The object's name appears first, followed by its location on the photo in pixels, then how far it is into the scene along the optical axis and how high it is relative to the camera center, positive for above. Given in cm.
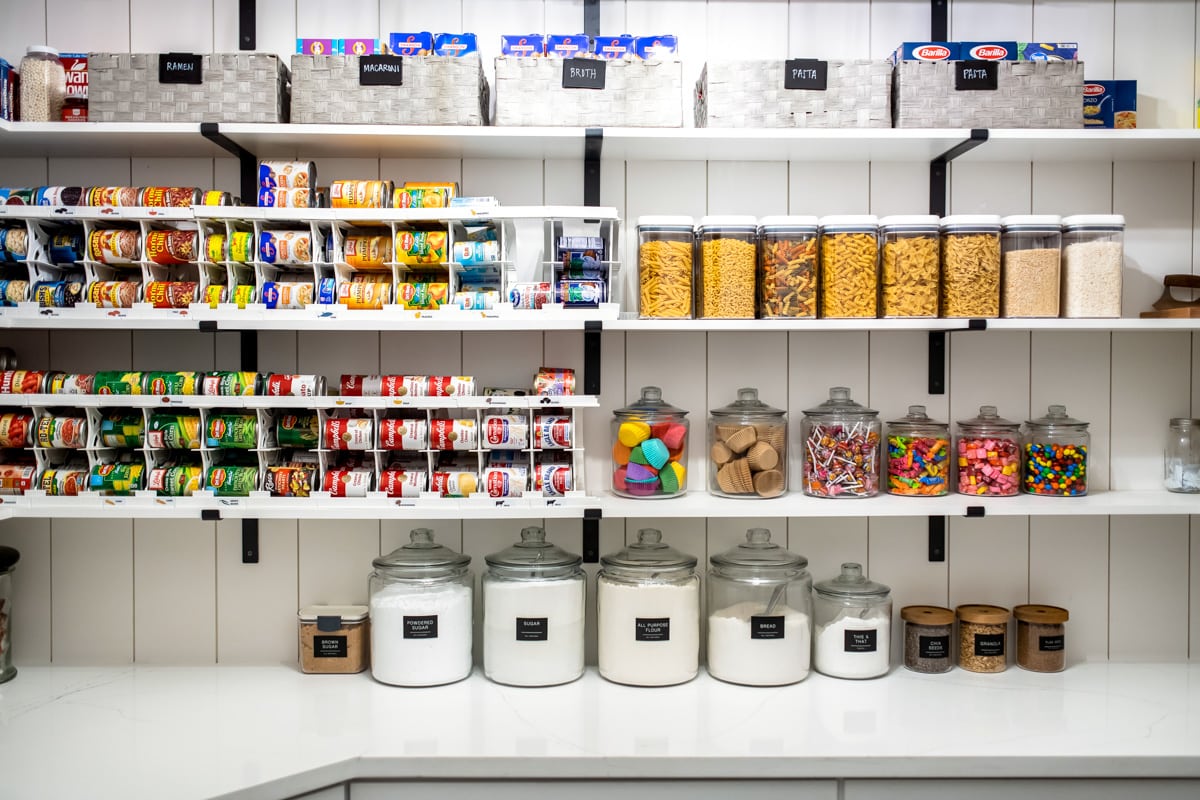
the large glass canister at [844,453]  205 -18
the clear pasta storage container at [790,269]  197 +25
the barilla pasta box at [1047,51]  205 +78
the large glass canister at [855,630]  205 -60
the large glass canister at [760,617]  199 -55
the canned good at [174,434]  197 -12
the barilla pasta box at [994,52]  202 +77
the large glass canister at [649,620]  197 -55
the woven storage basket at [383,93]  195 +65
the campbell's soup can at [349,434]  197 -12
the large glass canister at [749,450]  203 -17
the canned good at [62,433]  196 -12
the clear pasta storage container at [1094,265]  196 +26
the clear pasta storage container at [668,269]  197 +25
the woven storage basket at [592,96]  196 +65
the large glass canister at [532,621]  197 -55
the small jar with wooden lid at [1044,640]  213 -65
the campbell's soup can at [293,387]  198 -2
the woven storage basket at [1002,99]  199 +65
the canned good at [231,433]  197 -12
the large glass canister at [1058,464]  205 -20
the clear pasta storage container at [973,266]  196 +26
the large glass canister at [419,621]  197 -55
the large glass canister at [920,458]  207 -19
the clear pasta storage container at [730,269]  196 +25
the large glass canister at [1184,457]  220 -20
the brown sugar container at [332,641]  207 -63
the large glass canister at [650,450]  202 -17
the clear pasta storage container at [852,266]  196 +26
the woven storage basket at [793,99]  199 +65
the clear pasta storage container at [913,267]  196 +26
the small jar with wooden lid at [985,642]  211 -65
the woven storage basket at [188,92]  195 +65
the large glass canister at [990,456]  206 -19
